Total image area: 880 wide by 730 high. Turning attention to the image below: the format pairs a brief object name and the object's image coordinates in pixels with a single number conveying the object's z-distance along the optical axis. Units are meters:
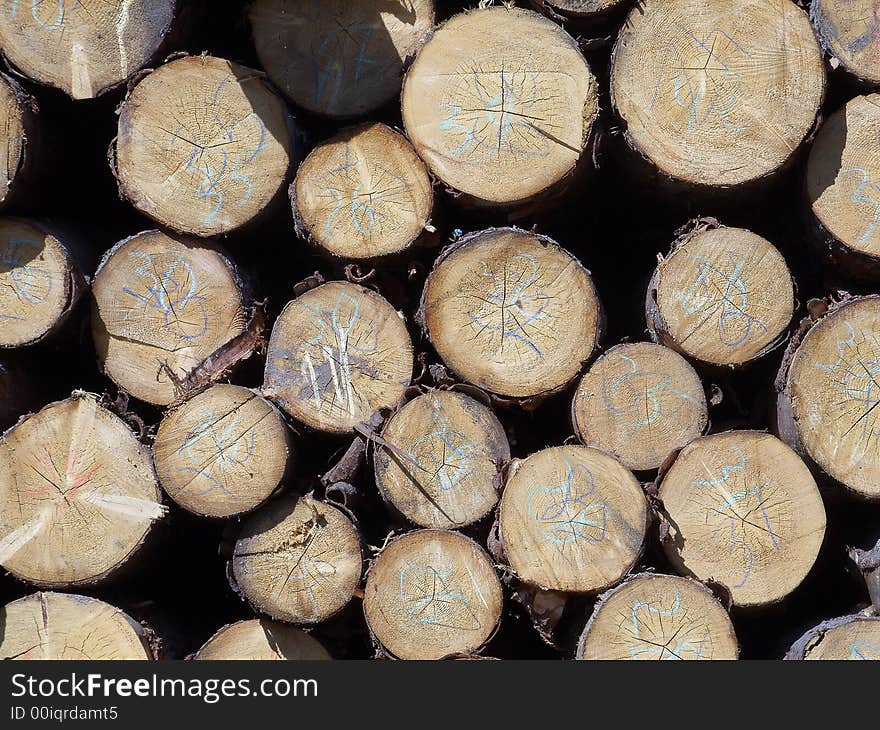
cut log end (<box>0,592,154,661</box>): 3.32
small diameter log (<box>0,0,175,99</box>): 3.41
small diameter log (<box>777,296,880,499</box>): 3.37
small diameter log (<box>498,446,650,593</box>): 3.15
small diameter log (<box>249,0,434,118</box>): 3.51
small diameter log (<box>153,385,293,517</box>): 3.26
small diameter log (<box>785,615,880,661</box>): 3.26
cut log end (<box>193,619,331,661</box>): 3.40
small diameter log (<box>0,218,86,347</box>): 3.43
